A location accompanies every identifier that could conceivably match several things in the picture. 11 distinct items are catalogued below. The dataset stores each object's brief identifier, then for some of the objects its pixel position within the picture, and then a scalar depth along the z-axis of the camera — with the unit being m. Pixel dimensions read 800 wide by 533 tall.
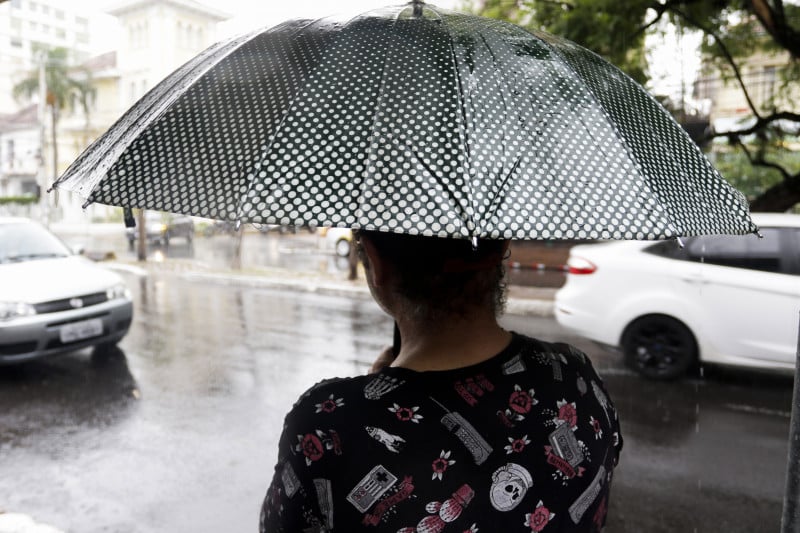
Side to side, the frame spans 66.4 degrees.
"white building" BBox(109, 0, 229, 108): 27.56
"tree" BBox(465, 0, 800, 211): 7.05
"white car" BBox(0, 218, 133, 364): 5.93
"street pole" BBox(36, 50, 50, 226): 23.52
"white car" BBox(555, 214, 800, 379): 5.74
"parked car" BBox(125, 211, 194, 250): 25.82
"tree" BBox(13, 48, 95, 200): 36.78
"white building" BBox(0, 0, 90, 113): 39.12
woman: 1.07
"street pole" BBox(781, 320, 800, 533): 1.43
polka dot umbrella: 1.11
